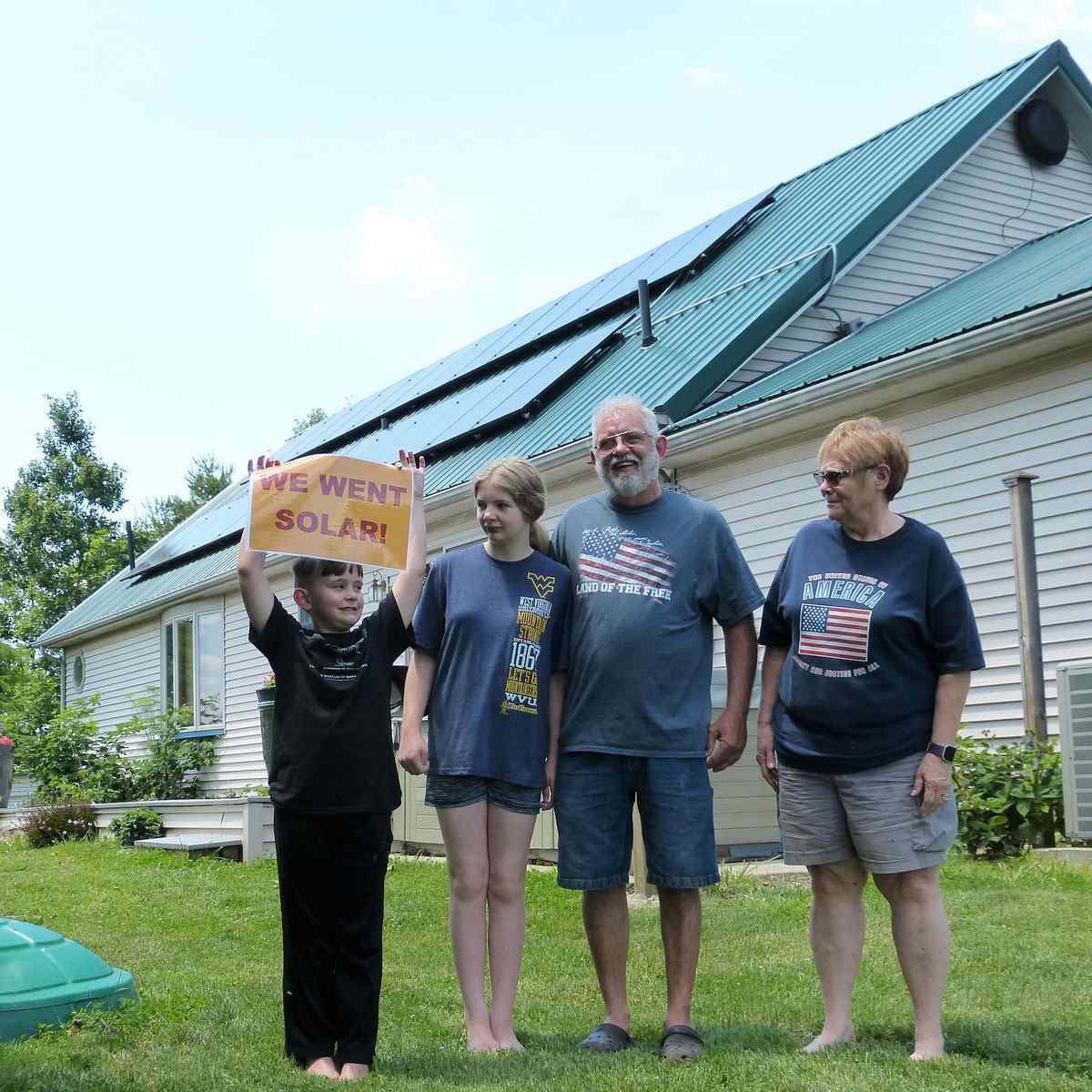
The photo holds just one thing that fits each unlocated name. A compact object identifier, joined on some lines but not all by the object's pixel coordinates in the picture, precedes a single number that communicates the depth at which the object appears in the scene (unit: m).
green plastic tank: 4.26
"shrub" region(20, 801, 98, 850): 13.29
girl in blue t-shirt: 3.93
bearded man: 3.93
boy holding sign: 3.79
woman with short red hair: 3.58
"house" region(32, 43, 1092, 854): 8.41
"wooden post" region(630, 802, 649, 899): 7.16
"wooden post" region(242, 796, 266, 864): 10.65
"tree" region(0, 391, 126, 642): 40.62
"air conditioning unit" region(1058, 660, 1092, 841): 6.84
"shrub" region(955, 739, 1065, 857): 7.21
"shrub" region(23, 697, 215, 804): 18.31
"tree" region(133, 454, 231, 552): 54.62
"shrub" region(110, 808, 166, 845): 12.43
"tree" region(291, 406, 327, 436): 54.62
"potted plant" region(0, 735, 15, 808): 15.09
